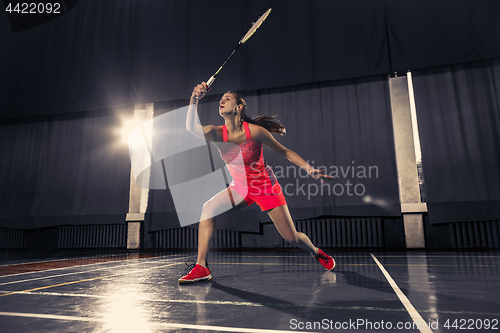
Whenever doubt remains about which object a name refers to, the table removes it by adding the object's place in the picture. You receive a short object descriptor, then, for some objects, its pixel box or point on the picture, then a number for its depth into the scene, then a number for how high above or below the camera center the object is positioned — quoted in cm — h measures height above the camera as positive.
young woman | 224 +36
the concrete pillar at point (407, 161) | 536 +96
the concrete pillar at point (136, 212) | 655 +26
